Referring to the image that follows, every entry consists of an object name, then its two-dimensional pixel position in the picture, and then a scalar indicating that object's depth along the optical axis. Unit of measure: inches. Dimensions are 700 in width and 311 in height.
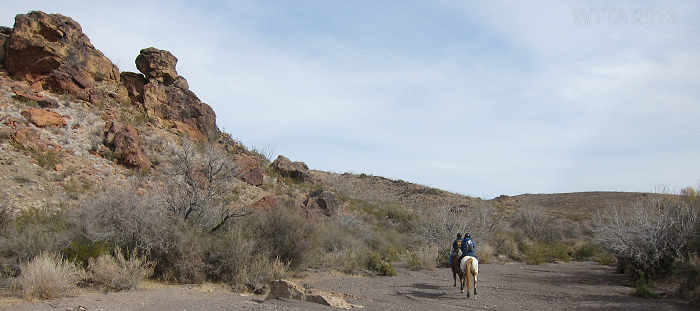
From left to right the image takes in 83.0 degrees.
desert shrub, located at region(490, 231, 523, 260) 957.2
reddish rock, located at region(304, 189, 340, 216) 843.4
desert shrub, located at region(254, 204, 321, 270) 502.6
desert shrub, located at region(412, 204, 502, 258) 786.2
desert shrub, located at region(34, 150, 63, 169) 625.5
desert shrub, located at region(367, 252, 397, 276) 589.6
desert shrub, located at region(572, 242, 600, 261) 989.5
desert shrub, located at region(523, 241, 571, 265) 876.2
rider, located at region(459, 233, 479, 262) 429.1
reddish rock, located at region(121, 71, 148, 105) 911.0
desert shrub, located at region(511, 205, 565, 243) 1198.9
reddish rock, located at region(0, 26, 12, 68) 799.4
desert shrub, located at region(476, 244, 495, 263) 835.4
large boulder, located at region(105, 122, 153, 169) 743.7
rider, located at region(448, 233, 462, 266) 473.5
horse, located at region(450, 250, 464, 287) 465.7
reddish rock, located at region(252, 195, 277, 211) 586.5
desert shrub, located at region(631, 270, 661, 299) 427.5
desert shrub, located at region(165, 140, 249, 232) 474.6
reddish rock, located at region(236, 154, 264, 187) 936.3
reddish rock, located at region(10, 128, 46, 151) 637.3
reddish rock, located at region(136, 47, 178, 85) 936.3
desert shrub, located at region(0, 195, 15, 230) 417.4
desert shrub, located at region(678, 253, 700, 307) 387.8
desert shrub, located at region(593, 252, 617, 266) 826.2
